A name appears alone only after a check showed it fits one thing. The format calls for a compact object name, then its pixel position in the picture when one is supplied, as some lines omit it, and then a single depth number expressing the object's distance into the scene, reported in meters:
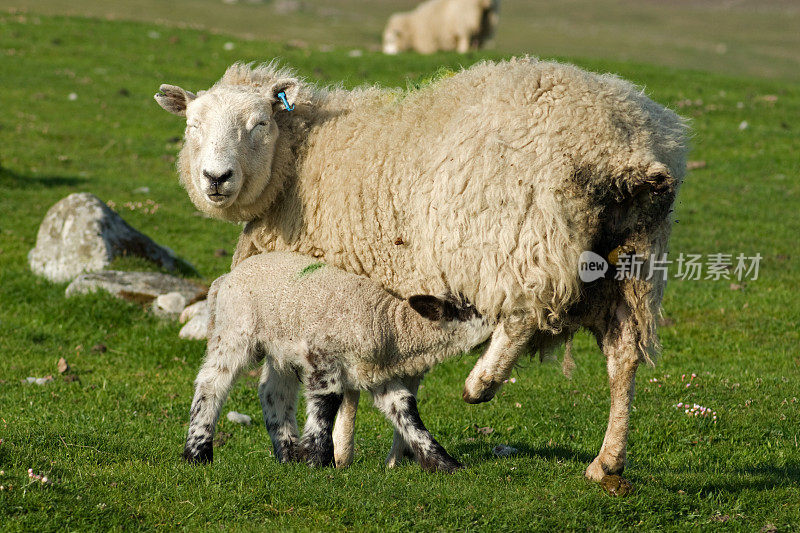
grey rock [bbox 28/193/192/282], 24.25
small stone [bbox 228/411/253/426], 16.31
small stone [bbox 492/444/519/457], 13.77
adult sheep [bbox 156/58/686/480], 10.59
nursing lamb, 11.82
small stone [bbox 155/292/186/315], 21.69
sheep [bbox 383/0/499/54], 59.28
